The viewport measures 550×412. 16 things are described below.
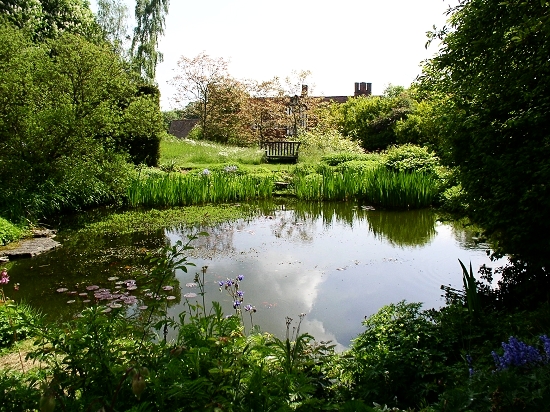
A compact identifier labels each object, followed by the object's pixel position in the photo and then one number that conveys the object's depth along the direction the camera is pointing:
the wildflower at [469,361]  2.37
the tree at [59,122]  7.71
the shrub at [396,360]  2.53
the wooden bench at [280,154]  16.22
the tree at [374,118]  20.52
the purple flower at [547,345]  1.75
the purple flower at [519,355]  1.83
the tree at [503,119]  3.36
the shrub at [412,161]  10.68
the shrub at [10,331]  3.43
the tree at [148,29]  22.83
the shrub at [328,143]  17.56
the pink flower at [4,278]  3.49
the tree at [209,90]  23.83
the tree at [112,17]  24.00
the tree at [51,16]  12.93
